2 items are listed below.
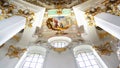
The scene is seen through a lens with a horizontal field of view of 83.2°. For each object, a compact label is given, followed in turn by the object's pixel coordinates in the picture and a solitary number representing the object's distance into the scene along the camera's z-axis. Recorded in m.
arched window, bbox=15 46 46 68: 3.20
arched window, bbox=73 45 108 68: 3.20
